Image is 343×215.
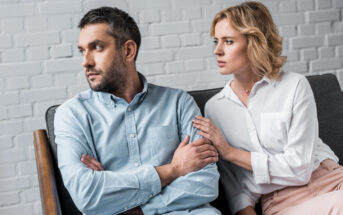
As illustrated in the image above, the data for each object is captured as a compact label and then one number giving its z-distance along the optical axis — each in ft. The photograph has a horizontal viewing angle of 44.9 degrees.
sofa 4.87
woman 5.24
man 4.73
